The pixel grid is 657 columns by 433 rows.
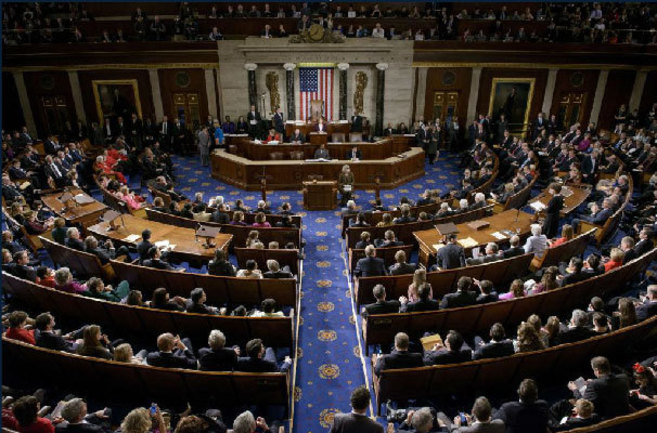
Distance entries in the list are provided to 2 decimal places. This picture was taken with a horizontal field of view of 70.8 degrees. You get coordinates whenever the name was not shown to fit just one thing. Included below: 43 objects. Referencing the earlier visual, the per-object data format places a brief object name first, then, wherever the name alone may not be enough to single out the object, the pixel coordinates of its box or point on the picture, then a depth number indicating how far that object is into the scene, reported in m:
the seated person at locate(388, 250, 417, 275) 6.67
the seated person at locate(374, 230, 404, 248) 7.48
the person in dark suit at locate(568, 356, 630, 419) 4.24
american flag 16.47
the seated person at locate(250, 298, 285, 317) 5.62
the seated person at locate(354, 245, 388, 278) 6.80
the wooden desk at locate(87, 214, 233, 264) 7.44
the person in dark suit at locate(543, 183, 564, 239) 8.34
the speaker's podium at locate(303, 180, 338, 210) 10.98
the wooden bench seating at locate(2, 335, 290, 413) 4.61
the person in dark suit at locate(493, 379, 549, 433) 3.97
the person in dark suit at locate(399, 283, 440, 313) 5.72
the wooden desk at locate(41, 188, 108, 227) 8.80
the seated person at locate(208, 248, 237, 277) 6.70
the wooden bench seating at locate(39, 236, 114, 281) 7.05
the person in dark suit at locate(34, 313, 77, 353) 5.07
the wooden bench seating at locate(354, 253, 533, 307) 6.43
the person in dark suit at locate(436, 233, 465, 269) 7.02
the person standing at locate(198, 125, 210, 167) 14.37
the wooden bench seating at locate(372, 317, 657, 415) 4.77
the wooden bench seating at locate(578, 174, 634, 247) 8.52
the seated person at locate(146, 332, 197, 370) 4.75
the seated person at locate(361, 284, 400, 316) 5.77
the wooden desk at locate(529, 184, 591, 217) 9.19
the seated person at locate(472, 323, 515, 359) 4.88
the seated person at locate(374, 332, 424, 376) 4.85
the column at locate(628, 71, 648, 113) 17.12
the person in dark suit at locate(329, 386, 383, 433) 3.62
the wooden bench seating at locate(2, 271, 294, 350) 5.54
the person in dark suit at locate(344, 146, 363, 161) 13.16
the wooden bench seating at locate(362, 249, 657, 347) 5.61
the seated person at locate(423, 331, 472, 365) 4.84
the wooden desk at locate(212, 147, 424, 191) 12.50
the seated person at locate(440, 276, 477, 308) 5.81
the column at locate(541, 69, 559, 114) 16.92
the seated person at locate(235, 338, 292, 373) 4.71
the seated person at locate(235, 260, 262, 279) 6.40
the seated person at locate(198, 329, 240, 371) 4.77
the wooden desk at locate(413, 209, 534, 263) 7.75
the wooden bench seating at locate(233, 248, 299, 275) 7.28
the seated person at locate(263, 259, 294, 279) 6.45
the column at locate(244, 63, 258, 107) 15.97
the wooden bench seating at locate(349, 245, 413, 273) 7.43
